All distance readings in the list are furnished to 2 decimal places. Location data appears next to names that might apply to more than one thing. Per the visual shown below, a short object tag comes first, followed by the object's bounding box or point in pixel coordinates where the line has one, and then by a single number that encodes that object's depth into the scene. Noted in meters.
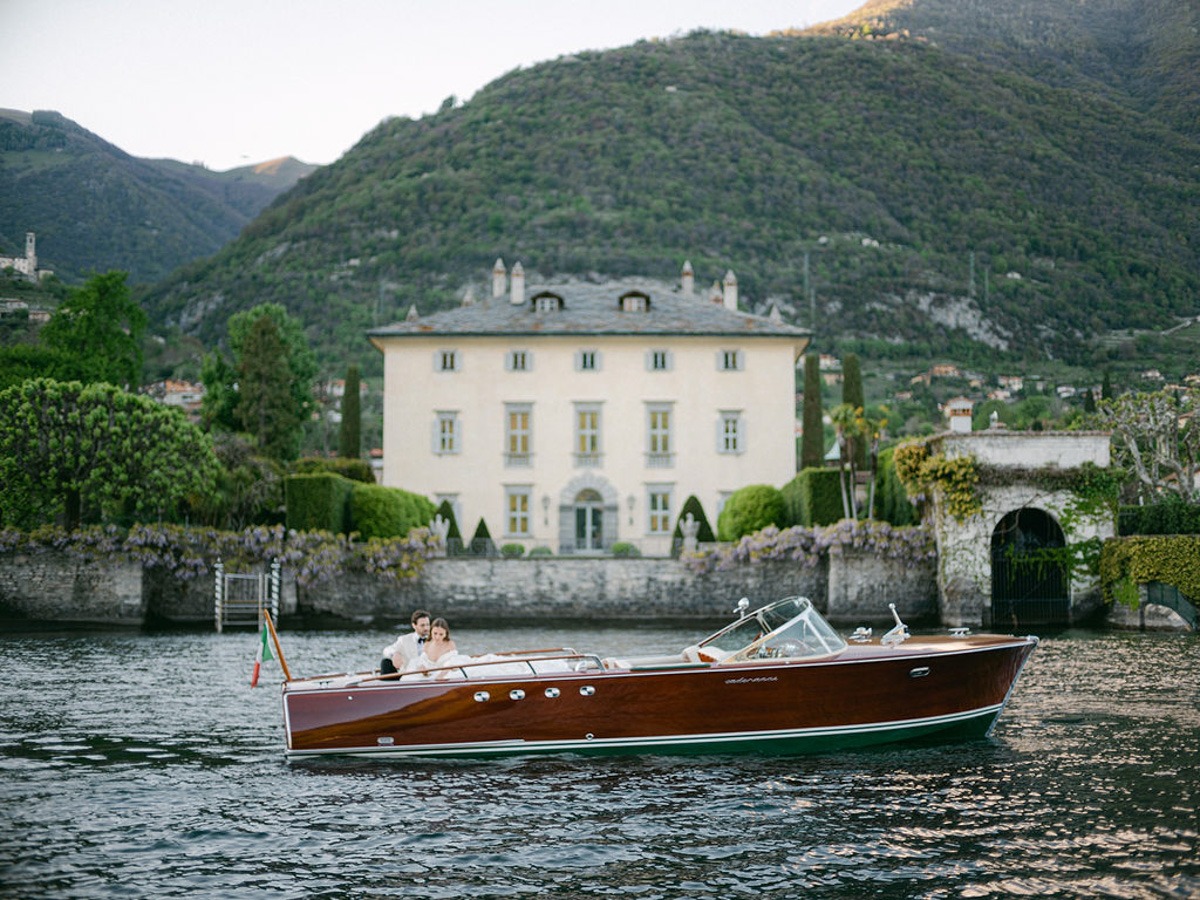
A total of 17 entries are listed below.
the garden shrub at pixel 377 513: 43.19
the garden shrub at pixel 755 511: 45.66
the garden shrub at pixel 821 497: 40.72
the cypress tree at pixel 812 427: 55.47
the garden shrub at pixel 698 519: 46.28
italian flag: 15.80
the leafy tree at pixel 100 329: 57.84
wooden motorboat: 14.53
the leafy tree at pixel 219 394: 60.33
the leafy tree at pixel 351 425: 57.22
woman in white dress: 15.35
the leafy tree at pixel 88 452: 37.94
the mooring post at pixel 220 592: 36.75
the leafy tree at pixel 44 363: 53.75
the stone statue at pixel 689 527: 45.77
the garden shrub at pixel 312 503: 40.75
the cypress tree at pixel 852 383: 55.00
